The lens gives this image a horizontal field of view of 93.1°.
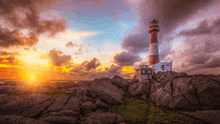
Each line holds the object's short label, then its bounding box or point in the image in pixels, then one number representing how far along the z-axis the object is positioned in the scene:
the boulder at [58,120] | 12.30
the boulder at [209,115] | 12.64
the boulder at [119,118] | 14.16
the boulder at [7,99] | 15.43
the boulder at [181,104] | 16.13
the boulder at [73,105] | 15.58
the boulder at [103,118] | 13.13
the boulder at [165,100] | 17.67
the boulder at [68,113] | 13.79
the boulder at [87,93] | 22.52
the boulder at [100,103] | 18.06
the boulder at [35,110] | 14.22
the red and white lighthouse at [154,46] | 53.97
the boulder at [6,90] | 26.79
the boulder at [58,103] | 15.09
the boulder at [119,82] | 27.85
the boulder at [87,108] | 16.16
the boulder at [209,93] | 15.24
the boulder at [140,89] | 23.56
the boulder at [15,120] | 11.00
